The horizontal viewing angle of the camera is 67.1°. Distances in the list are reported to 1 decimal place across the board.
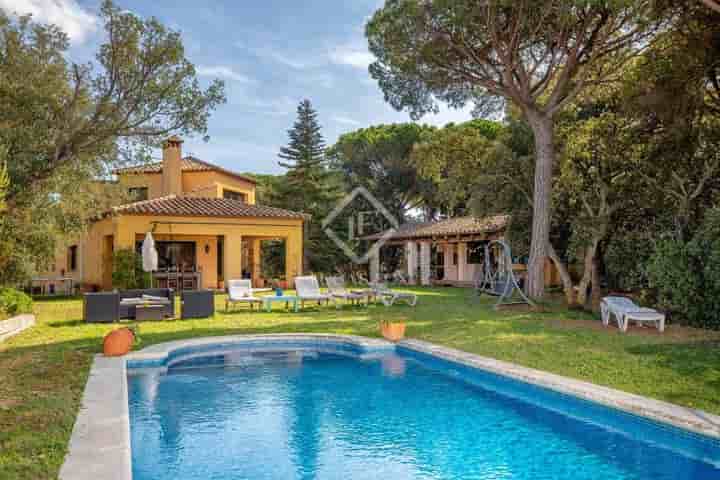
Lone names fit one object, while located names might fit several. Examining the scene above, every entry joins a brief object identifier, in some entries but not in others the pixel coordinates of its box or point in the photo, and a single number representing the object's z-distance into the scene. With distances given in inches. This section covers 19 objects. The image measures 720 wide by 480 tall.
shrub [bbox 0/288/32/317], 483.2
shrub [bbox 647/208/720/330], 449.7
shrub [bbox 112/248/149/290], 741.9
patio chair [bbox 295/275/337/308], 630.5
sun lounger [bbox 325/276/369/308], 649.0
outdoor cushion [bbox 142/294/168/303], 533.7
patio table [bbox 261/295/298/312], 606.5
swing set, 584.7
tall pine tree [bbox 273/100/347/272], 1302.9
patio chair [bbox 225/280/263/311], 603.2
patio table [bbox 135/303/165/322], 523.8
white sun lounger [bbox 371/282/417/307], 673.0
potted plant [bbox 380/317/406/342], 412.8
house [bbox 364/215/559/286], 957.2
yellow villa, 810.2
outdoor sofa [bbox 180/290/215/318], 538.3
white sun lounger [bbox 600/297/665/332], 440.5
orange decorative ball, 339.0
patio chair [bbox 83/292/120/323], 494.3
